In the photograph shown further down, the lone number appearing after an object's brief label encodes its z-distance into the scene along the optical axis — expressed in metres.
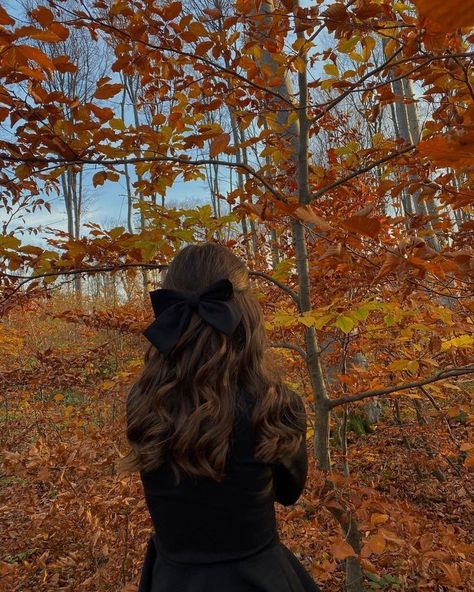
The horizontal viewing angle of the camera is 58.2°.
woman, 1.21
